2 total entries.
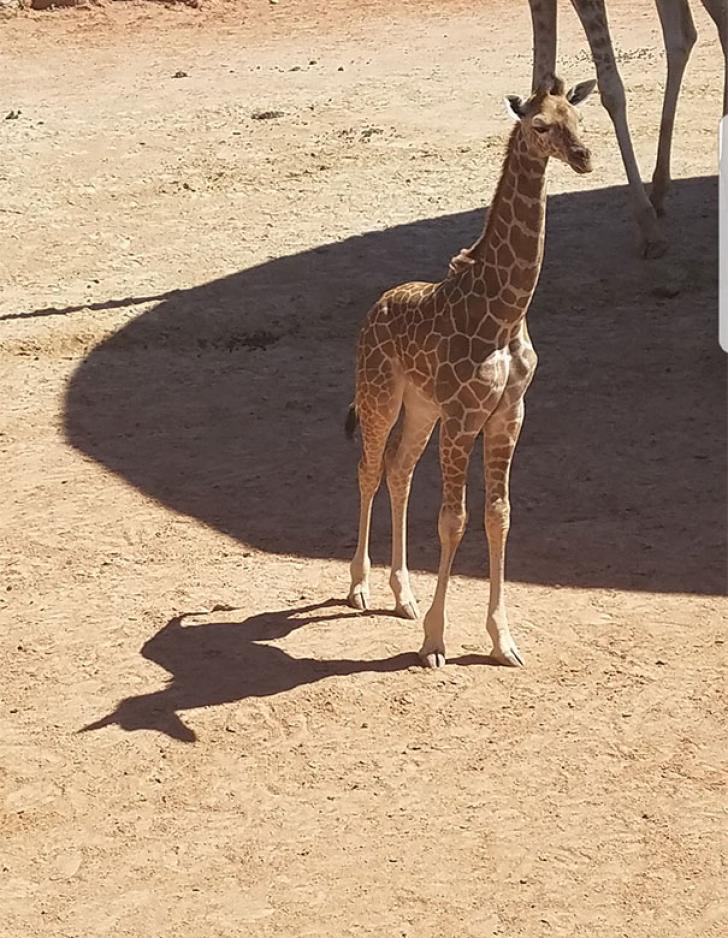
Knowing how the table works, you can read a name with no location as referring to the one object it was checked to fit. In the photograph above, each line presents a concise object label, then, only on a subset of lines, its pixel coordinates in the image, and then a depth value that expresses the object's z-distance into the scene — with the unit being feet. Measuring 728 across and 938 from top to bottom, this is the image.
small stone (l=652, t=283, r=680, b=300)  34.88
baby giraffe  19.21
